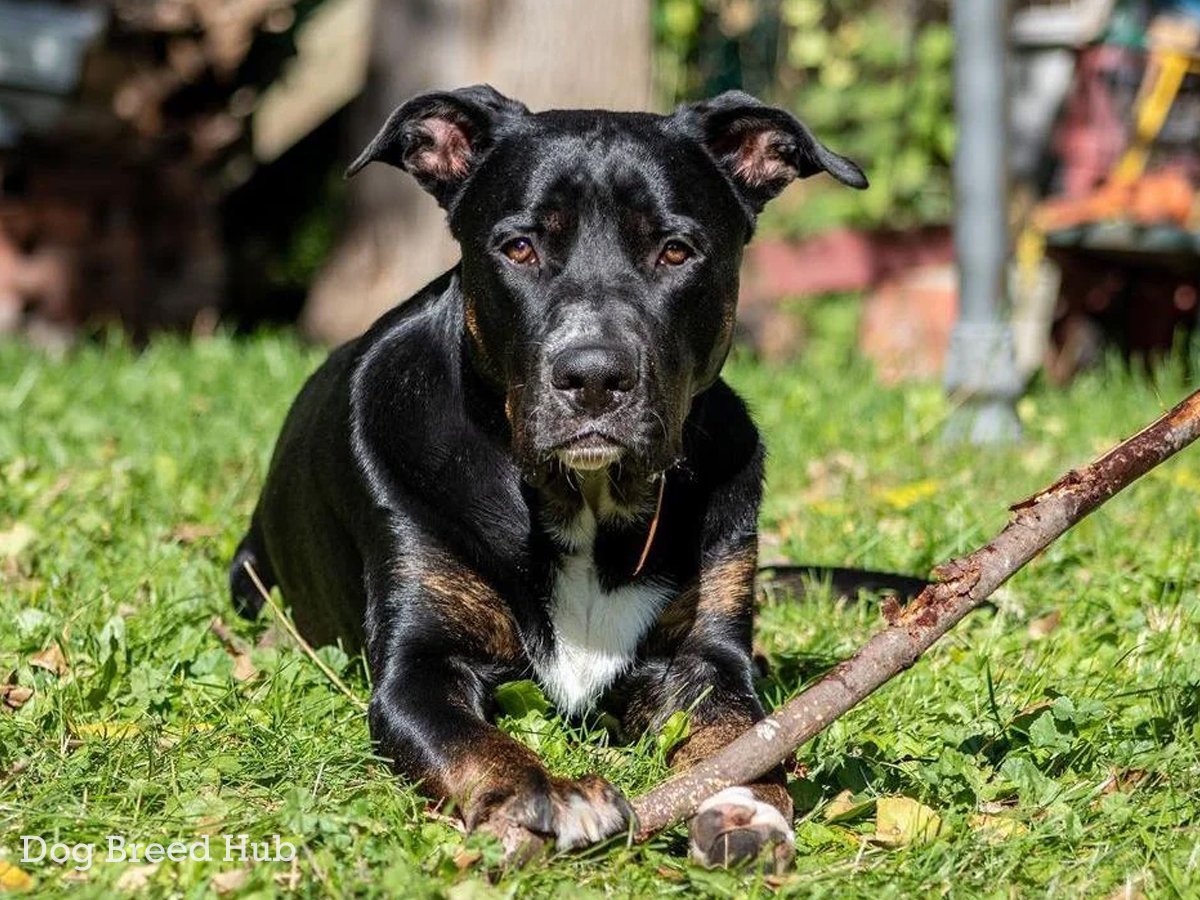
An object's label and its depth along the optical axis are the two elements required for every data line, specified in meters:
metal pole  7.68
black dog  3.95
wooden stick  3.46
